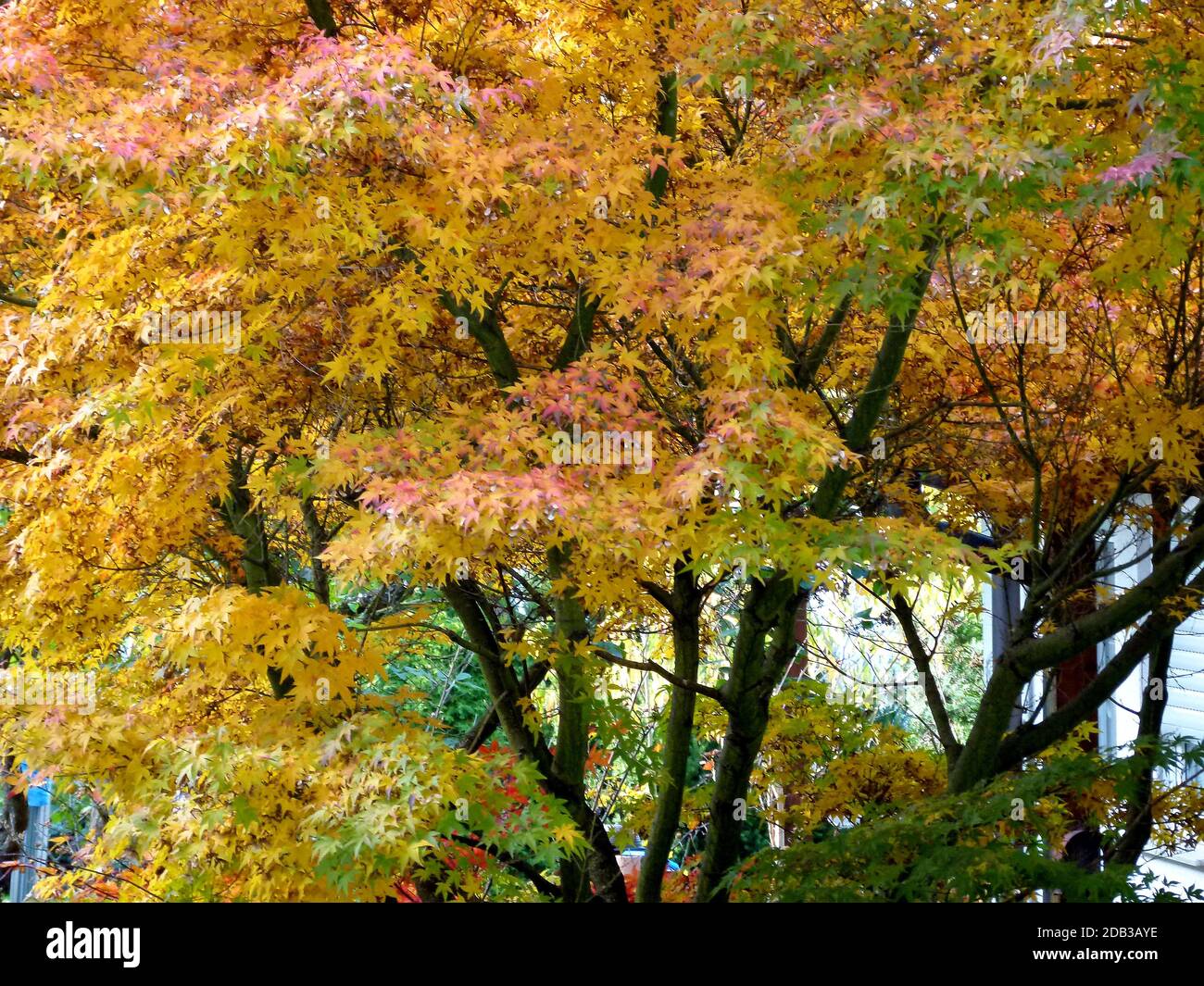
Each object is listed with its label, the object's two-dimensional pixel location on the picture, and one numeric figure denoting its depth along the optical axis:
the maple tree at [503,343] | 4.26
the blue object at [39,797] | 10.20
